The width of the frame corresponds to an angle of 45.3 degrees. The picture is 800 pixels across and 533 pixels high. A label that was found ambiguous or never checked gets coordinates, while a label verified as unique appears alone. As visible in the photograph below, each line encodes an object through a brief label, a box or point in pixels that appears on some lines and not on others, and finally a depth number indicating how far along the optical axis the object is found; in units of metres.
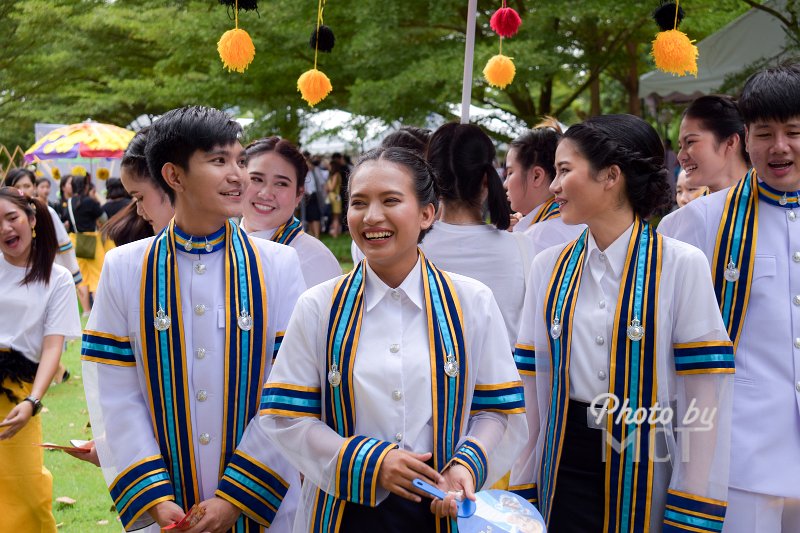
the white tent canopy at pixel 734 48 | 9.74
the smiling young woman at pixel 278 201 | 3.95
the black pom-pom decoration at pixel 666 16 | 3.86
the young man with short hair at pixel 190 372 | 2.64
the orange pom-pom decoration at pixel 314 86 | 4.26
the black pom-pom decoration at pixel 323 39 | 4.34
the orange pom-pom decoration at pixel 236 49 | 3.93
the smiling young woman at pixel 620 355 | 2.66
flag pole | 4.34
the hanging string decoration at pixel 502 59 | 4.71
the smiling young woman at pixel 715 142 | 3.86
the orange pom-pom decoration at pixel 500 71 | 4.80
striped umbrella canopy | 14.30
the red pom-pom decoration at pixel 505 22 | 4.70
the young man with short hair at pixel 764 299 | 2.84
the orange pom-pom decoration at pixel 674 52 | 3.72
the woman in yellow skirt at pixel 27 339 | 4.20
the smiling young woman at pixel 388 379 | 2.35
